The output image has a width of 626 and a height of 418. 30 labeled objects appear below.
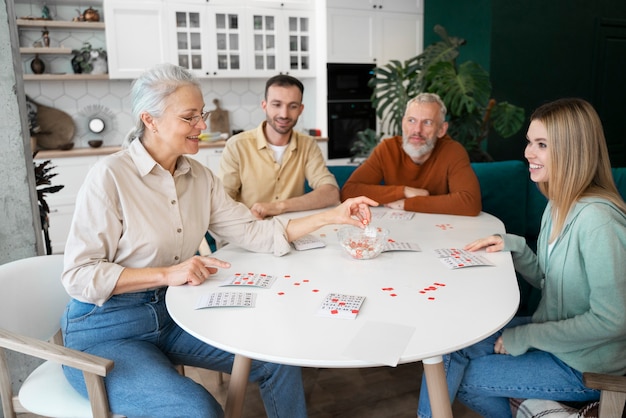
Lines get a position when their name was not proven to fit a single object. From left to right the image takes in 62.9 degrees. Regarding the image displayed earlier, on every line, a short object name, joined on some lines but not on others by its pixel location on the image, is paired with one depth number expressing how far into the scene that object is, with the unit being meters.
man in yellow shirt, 2.67
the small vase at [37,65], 4.73
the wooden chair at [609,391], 1.16
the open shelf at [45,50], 4.61
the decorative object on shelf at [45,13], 4.71
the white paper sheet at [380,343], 1.08
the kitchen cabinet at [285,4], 5.30
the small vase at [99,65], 4.88
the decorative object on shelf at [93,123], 5.14
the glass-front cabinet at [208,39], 5.05
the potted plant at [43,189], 2.45
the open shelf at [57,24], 4.57
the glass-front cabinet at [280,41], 5.36
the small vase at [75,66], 4.86
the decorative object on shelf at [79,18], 4.81
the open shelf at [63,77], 4.67
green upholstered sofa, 3.15
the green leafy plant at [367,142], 4.53
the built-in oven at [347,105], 5.46
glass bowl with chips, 1.72
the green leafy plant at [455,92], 3.76
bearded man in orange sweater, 2.46
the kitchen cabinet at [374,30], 5.41
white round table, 1.12
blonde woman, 1.33
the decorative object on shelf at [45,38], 4.76
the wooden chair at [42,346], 1.25
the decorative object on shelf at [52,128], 4.89
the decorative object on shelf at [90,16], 4.80
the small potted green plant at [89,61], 4.87
